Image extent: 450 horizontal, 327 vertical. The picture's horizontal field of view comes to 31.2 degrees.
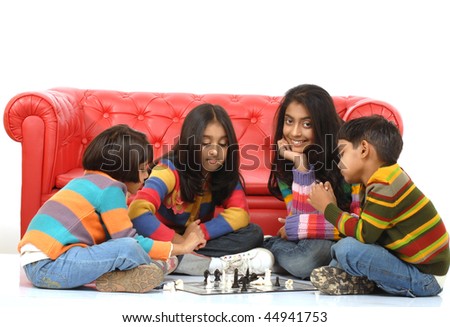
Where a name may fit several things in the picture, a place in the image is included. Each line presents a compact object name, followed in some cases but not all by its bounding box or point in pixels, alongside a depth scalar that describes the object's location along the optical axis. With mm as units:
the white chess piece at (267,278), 3354
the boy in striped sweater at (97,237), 3029
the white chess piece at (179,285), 3223
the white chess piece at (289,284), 3297
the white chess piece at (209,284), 3250
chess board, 3176
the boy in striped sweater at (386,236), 3057
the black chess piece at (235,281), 3240
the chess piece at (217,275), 3385
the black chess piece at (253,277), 3378
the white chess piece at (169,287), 3172
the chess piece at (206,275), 3299
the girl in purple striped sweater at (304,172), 3627
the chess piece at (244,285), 3218
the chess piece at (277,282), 3342
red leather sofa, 4293
